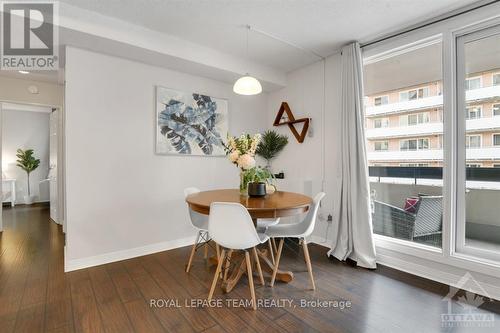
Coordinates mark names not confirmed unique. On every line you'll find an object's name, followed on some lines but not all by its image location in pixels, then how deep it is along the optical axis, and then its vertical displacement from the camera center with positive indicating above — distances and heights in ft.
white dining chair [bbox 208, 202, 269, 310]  5.78 -1.51
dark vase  7.50 -0.69
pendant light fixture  8.21 +2.76
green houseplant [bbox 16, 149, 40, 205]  19.98 +0.58
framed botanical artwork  10.42 +2.02
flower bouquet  7.40 +0.50
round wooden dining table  5.96 -0.98
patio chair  8.25 -2.05
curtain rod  7.03 +4.70
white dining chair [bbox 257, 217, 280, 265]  7.58 -1.96
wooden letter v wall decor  11.89 +2.34
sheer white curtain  9.07 -0.37
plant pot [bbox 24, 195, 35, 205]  20.44 -2.67
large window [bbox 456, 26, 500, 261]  7.18 +0.68
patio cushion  8.83 -1.41
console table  19.21 -1.72
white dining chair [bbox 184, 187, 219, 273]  8.04 -1.85
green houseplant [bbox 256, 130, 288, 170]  13.02 +1.22
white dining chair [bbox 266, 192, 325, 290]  7.22 -1.95
